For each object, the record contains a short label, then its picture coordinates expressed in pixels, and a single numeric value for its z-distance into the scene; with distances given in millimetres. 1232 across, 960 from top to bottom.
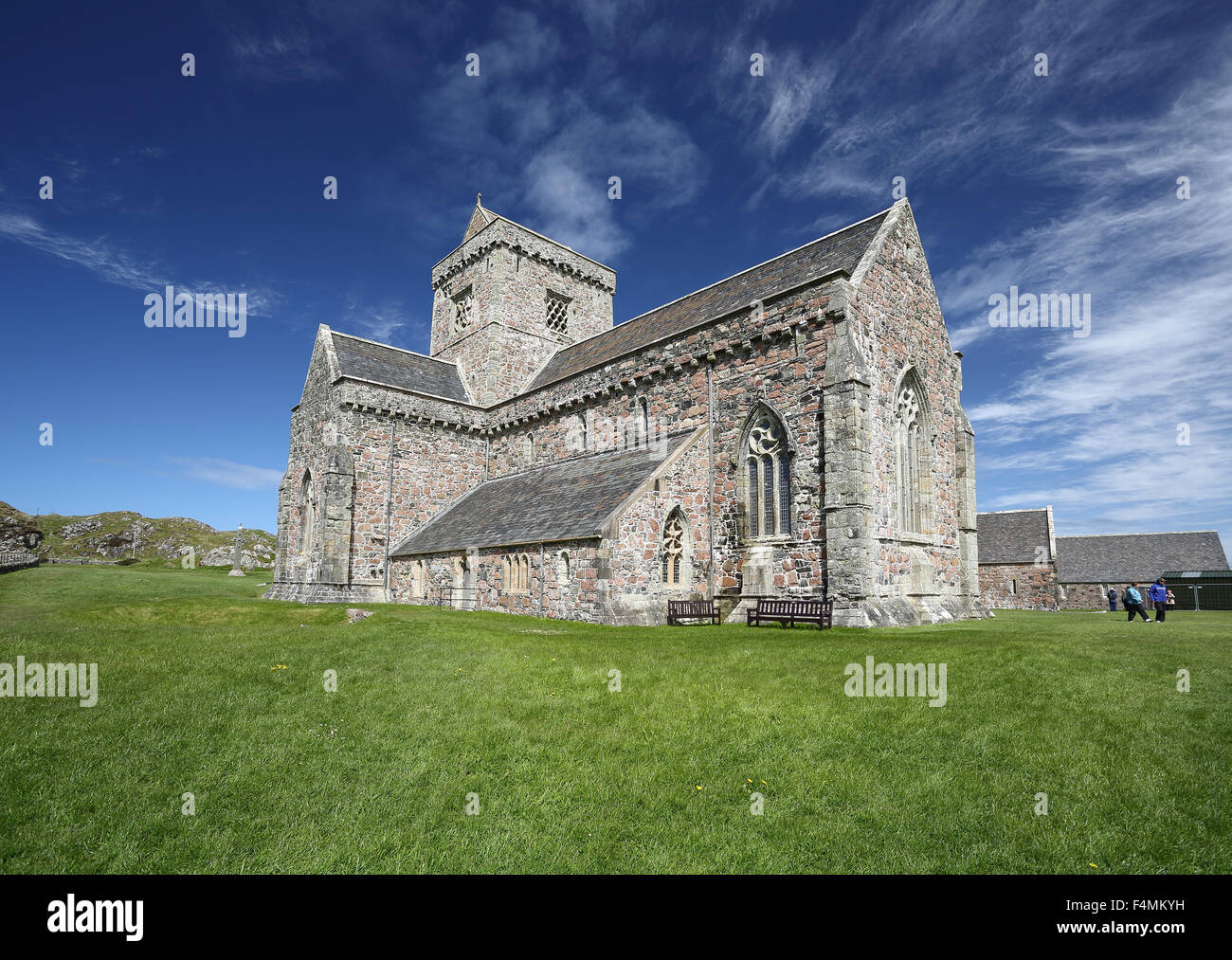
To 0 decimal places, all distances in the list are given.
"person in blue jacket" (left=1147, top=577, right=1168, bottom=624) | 20438
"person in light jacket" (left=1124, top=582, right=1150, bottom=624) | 19906
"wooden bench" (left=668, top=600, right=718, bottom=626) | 17500
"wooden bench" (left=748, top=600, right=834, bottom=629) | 15727
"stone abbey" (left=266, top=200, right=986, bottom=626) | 17359
